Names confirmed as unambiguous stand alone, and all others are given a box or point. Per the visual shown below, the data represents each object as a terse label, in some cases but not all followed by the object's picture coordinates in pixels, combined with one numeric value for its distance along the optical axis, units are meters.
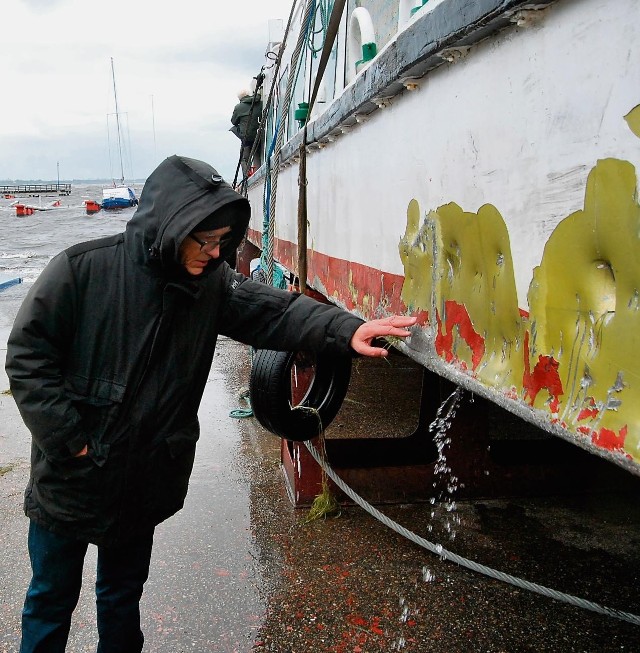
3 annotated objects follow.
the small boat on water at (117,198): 64.94
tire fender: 3.23
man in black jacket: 2.02
